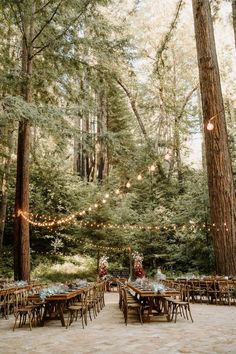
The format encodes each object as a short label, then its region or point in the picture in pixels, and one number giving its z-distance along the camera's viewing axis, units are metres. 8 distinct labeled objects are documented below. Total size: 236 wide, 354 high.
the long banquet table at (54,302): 7.76
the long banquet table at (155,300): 7.90
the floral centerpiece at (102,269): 17.06
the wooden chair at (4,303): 9.10
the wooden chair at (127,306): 7.80
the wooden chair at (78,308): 7.82
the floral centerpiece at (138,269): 17.05
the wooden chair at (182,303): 7.94
